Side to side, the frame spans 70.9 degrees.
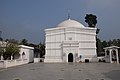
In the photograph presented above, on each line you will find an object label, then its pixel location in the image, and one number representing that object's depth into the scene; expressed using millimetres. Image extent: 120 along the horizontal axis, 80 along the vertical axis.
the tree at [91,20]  27693
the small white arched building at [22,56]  12681
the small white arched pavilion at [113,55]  18248
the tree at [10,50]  15188
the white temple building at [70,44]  20124
